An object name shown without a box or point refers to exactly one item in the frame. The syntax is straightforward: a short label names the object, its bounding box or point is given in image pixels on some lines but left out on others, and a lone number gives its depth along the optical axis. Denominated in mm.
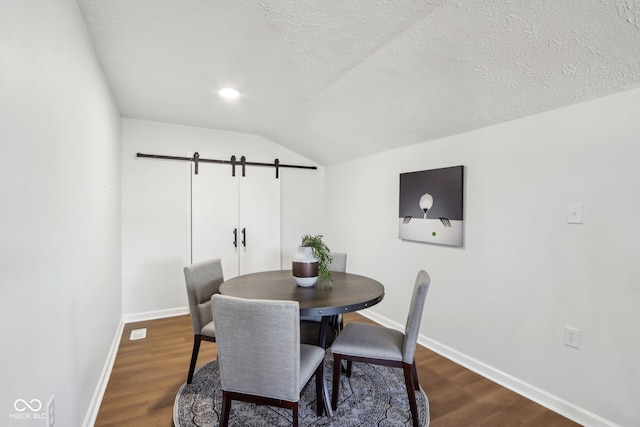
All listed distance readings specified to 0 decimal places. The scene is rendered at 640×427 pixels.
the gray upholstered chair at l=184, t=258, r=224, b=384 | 2193
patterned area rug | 1853
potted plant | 2164
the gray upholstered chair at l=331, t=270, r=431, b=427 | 1828
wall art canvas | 2662
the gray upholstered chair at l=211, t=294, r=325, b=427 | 1438
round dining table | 1777
